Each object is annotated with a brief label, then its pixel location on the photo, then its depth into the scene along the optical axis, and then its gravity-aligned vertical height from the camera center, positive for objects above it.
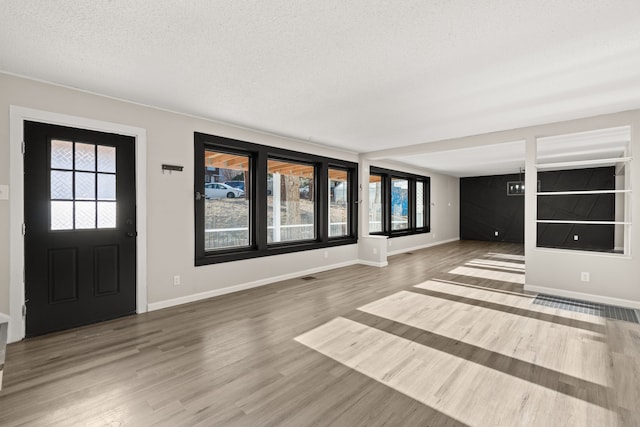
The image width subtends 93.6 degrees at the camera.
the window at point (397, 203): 7.92 +0.26
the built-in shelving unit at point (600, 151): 4.26 +1.24
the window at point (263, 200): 4.41 +0.21
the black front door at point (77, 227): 2.94 -0.16
